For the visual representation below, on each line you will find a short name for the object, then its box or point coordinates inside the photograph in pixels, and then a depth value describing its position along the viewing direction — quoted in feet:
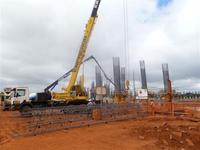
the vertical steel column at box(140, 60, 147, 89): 99.75
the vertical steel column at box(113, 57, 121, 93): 91.77
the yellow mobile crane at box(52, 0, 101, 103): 56.47
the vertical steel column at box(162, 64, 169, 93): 102.93
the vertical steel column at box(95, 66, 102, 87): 106.58
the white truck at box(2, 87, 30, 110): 52.48
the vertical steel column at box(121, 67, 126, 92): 94.63
